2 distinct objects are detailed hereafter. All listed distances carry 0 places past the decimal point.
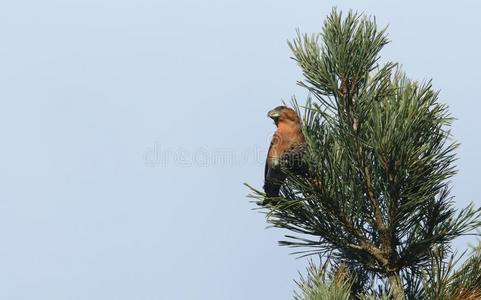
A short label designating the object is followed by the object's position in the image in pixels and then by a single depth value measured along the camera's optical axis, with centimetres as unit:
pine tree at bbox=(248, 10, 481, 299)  700
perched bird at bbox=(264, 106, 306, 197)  799
